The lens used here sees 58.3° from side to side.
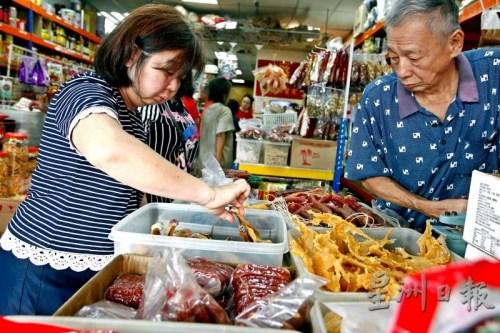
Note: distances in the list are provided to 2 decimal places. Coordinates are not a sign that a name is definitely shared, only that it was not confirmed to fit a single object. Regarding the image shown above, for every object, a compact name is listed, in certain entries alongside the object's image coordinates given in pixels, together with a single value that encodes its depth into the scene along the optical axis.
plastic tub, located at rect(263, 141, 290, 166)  4.25
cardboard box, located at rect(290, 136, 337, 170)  4.12
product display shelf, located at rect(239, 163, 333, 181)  4.11
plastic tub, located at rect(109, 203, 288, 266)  1.15
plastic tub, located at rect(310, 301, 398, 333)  0.80
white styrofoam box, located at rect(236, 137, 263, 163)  4.41
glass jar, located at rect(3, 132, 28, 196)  3.26
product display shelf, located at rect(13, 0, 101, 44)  6.16
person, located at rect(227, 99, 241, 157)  7.60
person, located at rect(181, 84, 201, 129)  4.93
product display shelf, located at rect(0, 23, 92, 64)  5.67
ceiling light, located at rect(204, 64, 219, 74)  15.77
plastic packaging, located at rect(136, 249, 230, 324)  0.77
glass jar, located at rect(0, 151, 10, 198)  3.19
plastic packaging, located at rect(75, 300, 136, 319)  0.80
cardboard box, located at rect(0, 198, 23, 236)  3.25
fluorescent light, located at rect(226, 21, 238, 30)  9.86
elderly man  1.82
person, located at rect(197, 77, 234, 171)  5.43
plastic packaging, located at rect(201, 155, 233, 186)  1.71
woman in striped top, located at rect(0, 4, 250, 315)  1.38
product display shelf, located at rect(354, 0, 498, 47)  2.40
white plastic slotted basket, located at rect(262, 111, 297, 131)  5.13
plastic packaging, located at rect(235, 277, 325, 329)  0.78
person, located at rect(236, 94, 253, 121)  10.54
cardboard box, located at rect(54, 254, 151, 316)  0.82
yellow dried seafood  1.04
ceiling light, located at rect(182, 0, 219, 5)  9.05
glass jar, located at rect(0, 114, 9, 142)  3.43
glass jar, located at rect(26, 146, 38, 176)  3.46
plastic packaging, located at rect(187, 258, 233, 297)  0.95
